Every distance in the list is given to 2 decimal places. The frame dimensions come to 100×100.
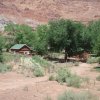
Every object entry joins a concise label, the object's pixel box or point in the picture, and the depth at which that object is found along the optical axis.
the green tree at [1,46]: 37.86
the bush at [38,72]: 30.95
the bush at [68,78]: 25.03
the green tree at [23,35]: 62.75
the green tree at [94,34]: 45.34
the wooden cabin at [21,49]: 57.25
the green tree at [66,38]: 56.31
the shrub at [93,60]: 53.08
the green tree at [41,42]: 57.22
